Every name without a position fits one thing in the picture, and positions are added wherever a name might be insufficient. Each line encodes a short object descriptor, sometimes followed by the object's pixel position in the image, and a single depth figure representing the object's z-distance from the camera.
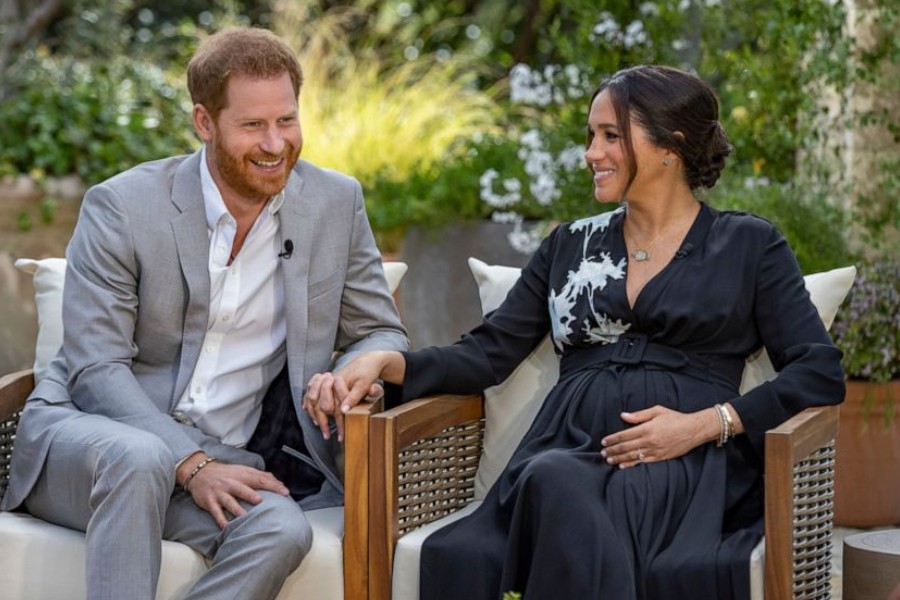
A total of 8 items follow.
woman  5.16
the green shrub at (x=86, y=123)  13.94
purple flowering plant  8.29
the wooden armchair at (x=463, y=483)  5.07
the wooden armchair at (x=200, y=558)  5.48
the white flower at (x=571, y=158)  10.08
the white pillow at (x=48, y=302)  6.39
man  5.56
